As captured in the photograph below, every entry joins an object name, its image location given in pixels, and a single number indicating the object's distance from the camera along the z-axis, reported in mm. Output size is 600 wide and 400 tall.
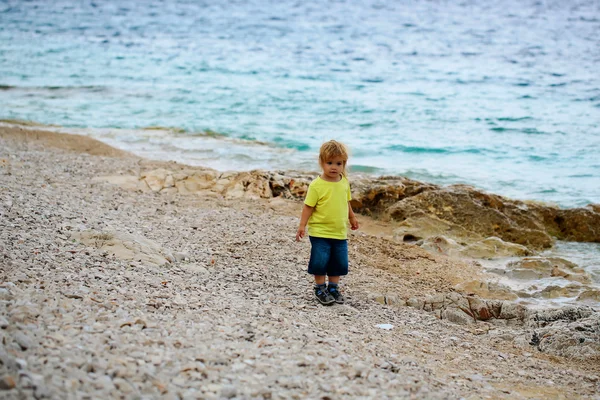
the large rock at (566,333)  5492
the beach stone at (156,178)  9711
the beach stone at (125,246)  5922
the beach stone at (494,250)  8617
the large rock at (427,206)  9305
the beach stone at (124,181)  9523
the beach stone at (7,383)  3268
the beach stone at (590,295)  7102
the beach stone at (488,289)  7089
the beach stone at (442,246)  8609
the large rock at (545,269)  7918
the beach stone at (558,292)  7297
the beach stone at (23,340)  3693
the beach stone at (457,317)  6086
